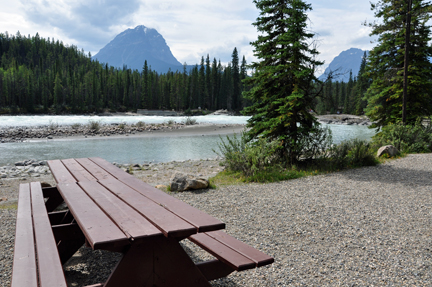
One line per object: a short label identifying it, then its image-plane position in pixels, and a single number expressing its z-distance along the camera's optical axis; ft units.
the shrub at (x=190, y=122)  121.08
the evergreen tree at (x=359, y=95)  189.50
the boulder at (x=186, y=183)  19.80
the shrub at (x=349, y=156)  28.19
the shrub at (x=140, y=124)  103.59
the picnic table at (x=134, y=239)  5.45
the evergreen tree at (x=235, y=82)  227.61
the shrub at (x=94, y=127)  88.91
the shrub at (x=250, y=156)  23.93
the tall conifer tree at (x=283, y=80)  26.86
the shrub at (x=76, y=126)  90.66
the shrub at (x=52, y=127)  89.86
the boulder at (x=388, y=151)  34.40
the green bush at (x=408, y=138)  39.29
